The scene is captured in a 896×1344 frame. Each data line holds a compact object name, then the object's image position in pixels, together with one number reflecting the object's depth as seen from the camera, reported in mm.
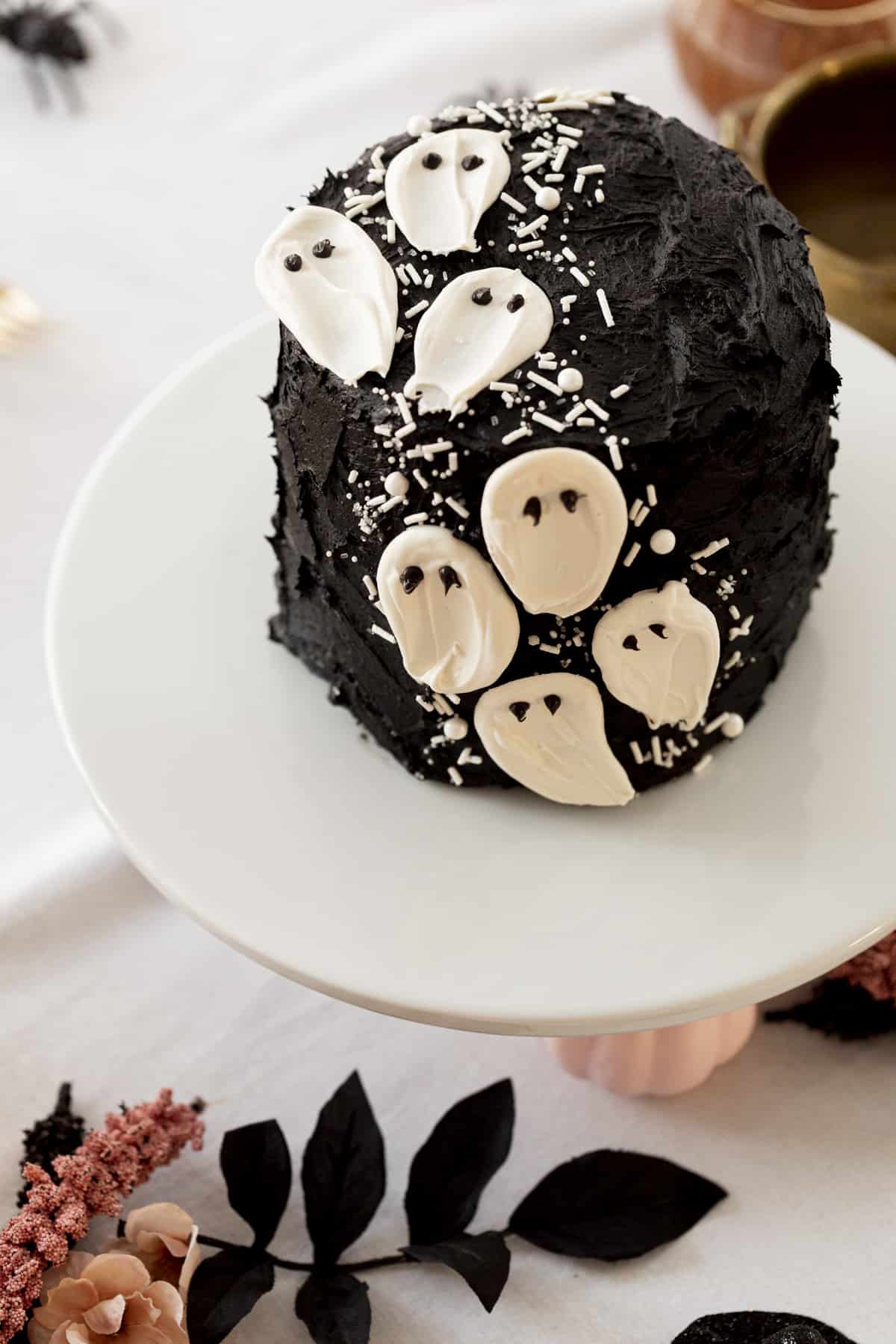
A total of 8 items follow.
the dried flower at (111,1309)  700
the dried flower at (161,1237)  724
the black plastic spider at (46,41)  1041
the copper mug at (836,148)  894
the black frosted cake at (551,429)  681
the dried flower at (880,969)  775
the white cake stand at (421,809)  697
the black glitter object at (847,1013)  787
